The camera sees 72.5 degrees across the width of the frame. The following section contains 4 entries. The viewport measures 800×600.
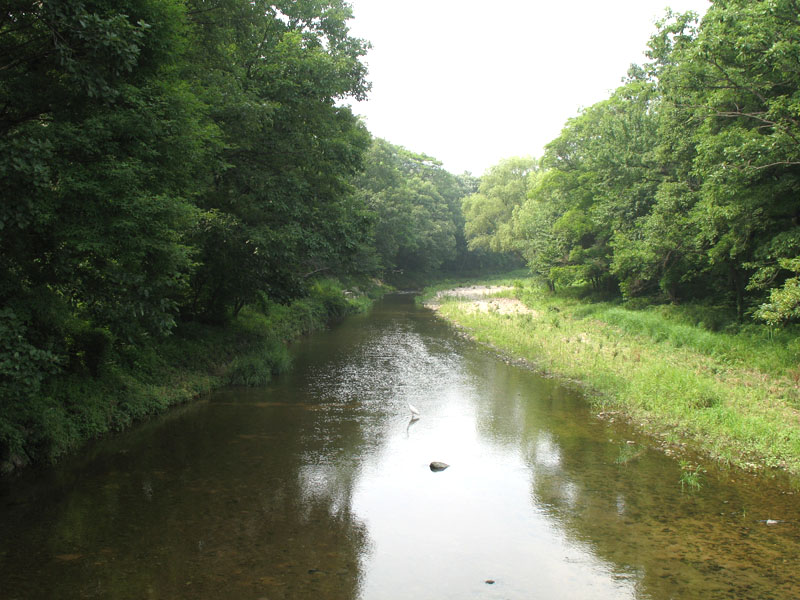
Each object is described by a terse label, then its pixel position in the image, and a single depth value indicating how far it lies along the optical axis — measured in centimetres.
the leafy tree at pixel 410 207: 5344
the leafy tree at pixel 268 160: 1508
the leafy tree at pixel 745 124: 1443
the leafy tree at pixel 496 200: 6400
